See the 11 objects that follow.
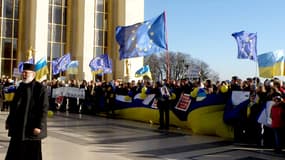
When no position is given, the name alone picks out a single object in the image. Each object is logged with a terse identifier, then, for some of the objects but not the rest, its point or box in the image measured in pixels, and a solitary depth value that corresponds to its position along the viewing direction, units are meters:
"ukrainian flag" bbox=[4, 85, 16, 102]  23.84
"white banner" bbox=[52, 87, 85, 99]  23.31
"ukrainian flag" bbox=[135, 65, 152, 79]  25.81
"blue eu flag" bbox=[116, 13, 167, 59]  18.83
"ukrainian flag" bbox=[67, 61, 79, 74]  29.48
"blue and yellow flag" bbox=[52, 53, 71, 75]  28.45
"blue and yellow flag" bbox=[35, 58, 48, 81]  21.48
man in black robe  7.00
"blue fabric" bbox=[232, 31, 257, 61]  17.19
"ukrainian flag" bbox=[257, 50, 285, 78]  15.98
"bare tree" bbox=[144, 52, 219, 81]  81.00
